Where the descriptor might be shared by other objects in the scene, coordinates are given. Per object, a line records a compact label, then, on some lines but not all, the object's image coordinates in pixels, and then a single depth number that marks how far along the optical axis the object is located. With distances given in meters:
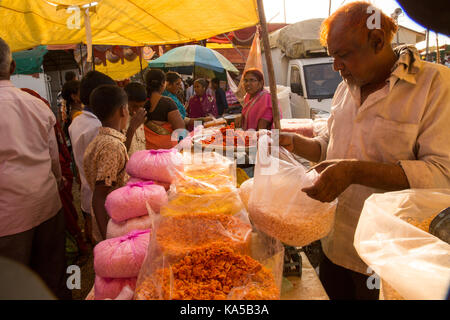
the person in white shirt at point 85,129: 2.48
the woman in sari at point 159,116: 3.36
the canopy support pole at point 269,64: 1.30
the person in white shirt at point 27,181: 1.73
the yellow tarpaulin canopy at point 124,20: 2.80
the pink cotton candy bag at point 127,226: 1.42
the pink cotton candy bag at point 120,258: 1.09
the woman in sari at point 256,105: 3.60
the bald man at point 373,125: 1.12
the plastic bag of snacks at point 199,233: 1.00
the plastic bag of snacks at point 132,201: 1.43
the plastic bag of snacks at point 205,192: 1.27
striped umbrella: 6.38
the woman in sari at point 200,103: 6.76
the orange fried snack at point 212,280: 0.78
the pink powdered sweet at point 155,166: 1.77
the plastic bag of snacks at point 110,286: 1.09
